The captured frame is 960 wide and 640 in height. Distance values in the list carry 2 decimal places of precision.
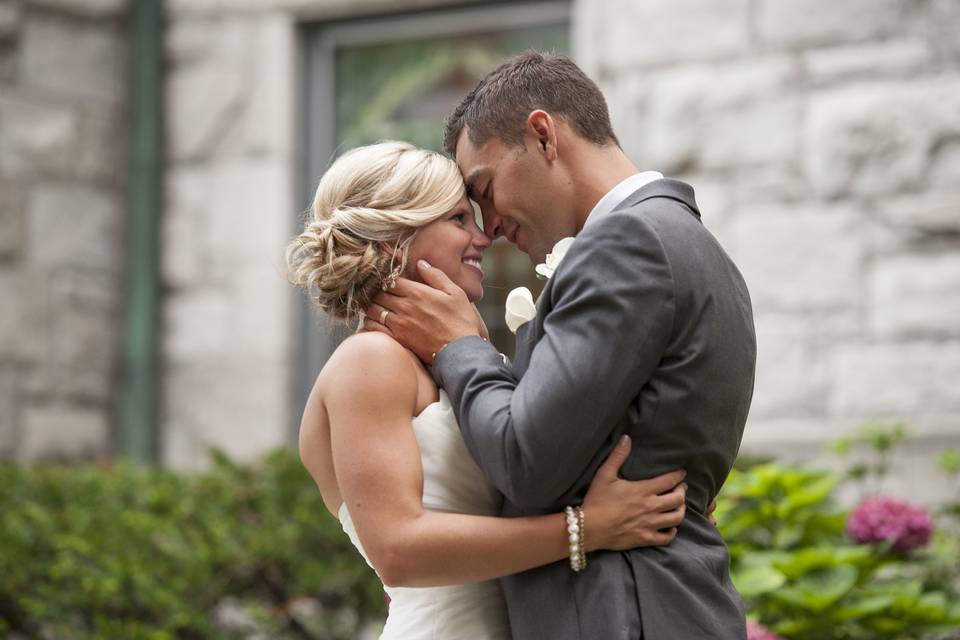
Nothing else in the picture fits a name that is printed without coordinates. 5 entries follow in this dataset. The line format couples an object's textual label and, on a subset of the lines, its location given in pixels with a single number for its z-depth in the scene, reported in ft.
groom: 16.25
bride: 17.07
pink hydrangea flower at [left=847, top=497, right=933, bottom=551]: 27.20
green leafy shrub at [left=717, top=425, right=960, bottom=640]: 25.94
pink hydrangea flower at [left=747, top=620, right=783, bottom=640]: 23.66
